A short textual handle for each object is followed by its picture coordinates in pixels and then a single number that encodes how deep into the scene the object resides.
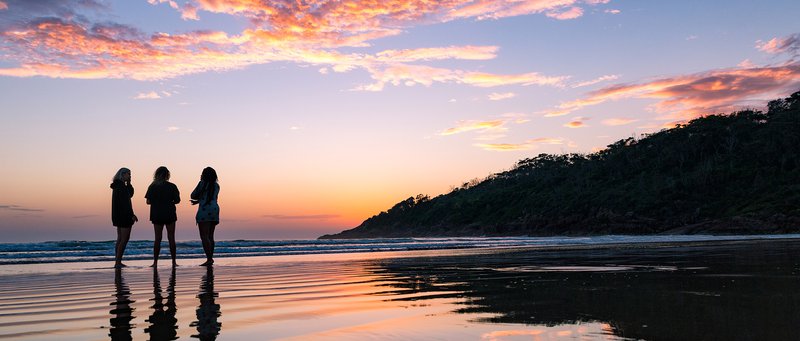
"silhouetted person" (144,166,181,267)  11.90
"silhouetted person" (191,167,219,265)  12.29
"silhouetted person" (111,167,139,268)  11.84
